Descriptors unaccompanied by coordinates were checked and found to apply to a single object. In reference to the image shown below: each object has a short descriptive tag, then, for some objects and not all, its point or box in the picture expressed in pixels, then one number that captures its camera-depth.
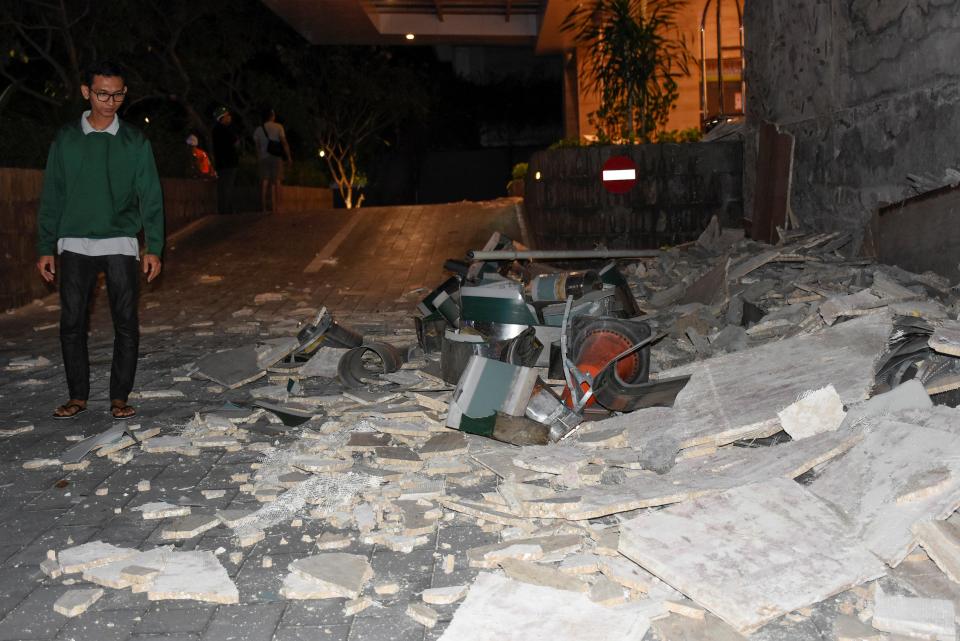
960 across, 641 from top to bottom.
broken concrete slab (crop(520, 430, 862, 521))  3.54
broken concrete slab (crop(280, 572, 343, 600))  3.11
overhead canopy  21.70
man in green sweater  5.27
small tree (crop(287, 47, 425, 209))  28.20
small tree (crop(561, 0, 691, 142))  12.52
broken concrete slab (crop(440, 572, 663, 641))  2.75
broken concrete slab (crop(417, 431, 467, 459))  4.44
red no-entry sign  10.92
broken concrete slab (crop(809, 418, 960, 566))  3.11
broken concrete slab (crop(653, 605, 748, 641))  2.73
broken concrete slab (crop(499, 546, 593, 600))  3.05
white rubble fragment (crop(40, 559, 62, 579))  3.35
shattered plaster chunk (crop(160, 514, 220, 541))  3.67
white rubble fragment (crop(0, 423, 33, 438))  5.22
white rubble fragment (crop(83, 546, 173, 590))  3.24
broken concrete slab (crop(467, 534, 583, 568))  3.28
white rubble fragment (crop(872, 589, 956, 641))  2.64
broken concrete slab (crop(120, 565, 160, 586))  3.24
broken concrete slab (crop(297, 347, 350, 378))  6.48
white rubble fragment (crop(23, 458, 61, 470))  4.60
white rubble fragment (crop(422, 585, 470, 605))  3.03
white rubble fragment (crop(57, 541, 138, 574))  3.36
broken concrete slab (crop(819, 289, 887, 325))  5.04
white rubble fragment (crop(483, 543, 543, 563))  3.28
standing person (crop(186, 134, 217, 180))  17.80
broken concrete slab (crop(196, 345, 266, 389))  6.29
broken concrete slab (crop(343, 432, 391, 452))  4.62
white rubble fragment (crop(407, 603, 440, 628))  2.91
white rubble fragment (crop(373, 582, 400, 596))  3.12
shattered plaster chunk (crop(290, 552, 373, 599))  3.11
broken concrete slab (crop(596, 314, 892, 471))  4.06
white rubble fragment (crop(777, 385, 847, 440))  3.91
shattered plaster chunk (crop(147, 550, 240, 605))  3.12
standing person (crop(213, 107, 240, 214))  18.31
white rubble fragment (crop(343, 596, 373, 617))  3.01
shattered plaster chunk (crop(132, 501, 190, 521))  3.90
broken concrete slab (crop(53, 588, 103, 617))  3.04
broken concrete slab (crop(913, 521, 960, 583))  2.96
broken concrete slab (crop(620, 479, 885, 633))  2.83
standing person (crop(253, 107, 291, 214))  18.31
